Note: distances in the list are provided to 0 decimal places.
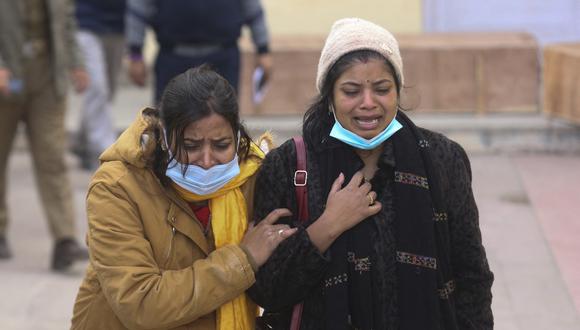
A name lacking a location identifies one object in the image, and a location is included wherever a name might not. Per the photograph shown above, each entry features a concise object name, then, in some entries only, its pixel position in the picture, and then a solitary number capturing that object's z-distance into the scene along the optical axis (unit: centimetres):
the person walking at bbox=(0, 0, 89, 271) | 1249
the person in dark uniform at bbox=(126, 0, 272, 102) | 1309
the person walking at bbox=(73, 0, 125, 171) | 1684
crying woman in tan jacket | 638
